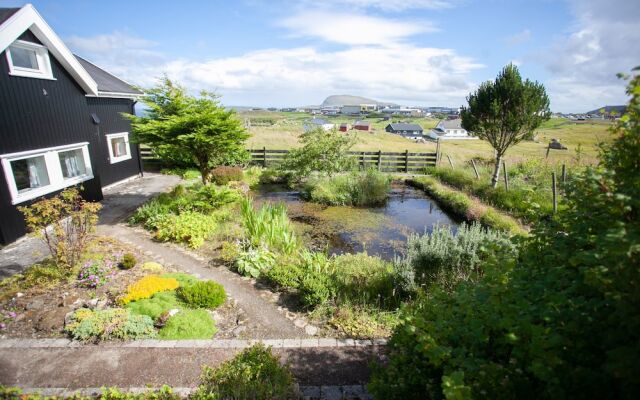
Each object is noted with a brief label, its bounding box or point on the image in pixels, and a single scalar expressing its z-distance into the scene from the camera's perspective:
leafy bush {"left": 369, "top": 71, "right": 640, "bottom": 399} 1.75
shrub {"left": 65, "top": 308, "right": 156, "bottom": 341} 5.04
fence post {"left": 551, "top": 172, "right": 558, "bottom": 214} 9.73
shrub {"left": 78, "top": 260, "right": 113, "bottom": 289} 6.41
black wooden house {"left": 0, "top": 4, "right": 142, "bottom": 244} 8.42
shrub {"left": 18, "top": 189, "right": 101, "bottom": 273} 6.55
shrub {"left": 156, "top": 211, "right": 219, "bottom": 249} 8.88
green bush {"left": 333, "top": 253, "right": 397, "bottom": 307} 6.16
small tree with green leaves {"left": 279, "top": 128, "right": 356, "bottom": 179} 15.85
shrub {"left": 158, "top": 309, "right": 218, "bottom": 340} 5.15
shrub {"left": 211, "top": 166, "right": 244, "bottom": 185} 15.45
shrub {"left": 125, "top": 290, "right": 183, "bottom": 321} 5.51
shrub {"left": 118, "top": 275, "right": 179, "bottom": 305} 5.88
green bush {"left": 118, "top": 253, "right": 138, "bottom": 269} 7.14
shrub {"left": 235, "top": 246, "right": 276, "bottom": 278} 7.26
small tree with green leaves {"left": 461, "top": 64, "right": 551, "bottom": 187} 13.21
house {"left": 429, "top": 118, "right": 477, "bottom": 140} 87.69
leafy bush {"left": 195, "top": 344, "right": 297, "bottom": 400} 3.57
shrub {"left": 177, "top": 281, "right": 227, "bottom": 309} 5.89
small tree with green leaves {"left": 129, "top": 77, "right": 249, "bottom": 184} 9.80
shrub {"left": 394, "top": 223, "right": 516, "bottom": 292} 6.36
